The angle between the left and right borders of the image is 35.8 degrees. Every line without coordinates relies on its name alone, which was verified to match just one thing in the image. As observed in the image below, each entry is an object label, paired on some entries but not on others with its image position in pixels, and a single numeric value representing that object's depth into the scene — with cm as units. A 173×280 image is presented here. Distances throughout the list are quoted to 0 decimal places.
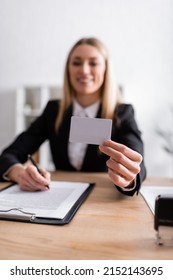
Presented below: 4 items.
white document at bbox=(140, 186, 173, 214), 69
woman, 118
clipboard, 53
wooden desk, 40
